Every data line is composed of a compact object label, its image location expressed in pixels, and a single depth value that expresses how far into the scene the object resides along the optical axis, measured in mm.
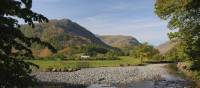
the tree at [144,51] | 55298
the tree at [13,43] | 3872
